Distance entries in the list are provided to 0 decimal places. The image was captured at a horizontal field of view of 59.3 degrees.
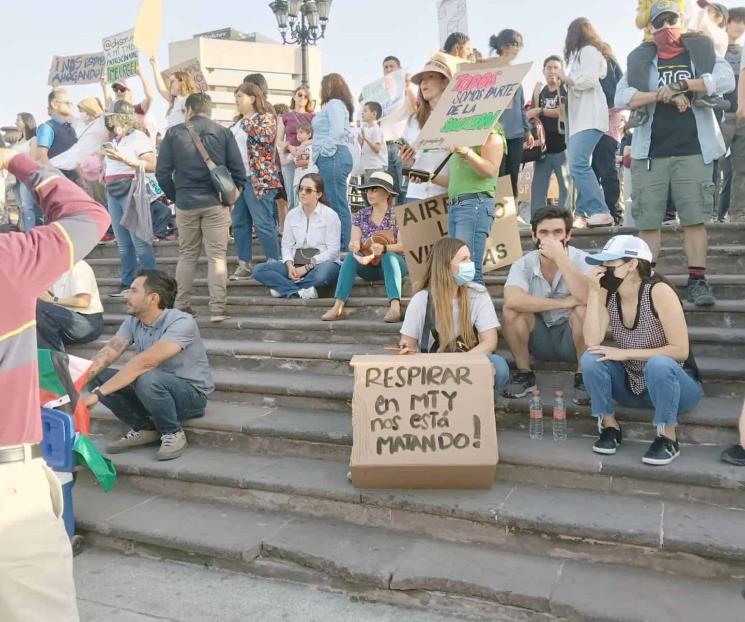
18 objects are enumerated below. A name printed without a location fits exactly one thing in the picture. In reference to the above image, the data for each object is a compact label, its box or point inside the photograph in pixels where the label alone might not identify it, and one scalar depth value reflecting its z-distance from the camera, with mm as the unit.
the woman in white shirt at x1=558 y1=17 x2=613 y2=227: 5977
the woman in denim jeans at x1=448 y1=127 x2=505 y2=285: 4539
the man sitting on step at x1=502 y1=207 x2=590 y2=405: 4066
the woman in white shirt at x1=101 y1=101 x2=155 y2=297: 6738
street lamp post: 12500
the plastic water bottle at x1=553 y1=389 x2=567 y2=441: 3754
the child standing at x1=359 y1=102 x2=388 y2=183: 8281
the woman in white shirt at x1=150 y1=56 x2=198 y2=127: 6891
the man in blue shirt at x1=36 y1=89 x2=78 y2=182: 7949
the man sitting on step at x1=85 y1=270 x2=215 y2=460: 4152
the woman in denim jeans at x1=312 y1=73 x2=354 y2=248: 6754
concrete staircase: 2854
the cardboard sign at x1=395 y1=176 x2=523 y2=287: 5164
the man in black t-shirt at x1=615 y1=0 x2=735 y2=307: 4551
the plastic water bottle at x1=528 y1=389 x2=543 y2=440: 3807
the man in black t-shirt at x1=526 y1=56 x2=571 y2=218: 6898
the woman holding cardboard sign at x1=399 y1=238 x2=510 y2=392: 3965
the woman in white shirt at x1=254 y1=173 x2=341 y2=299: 5984
